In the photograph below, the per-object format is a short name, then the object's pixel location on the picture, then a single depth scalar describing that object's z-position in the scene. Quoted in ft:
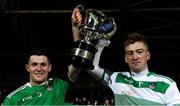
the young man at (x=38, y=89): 7.60
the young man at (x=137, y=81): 7.03
